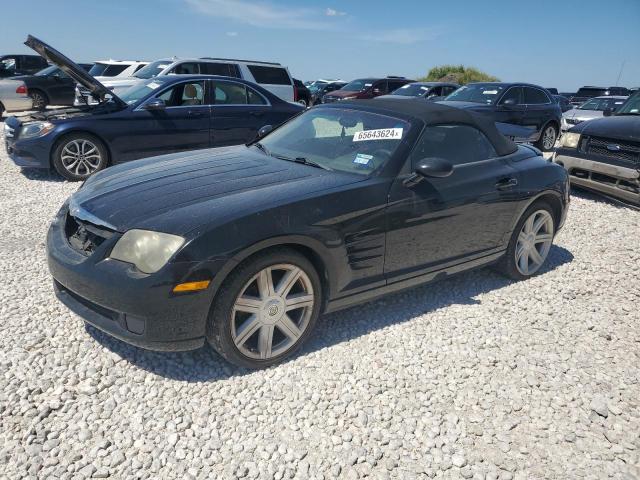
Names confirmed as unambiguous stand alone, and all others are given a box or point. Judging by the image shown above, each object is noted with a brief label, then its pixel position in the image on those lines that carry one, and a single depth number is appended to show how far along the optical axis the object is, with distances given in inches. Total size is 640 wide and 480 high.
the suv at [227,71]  429.1
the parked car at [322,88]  965.8
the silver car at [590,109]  522.3
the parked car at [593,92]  892.0
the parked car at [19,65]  646.5
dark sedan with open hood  258.4
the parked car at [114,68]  603.5
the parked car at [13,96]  520.1
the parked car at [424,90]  550.0
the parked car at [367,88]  670.2
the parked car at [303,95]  713.5
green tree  1242.0
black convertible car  97.8
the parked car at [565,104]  833.5
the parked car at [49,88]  562.9
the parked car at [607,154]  254.4
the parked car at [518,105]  394.6
